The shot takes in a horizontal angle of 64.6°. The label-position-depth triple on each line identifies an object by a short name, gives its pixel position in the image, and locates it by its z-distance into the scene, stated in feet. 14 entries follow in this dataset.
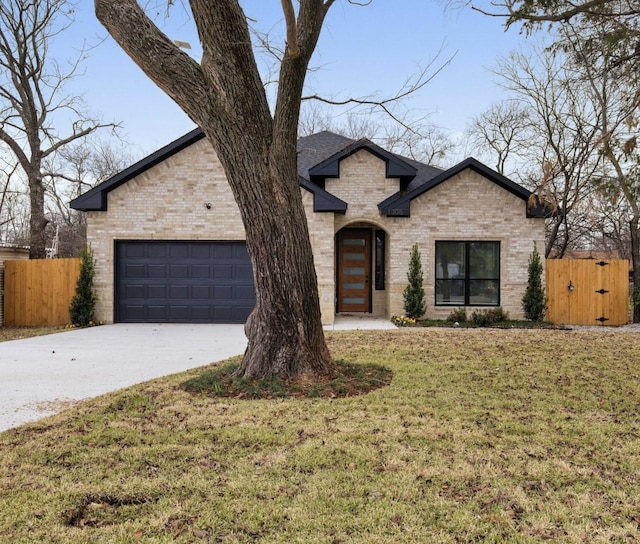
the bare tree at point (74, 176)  96.53
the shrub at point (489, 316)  42.45
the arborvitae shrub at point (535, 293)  44.47
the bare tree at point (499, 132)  73.36
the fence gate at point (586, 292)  45.57
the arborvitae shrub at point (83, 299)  43.06
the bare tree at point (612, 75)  20.36
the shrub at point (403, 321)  42.16
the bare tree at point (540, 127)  57.26
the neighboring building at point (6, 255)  45.39
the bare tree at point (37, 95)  56.13
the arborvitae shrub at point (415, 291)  44.62
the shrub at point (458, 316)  44.27
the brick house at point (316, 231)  43.75
